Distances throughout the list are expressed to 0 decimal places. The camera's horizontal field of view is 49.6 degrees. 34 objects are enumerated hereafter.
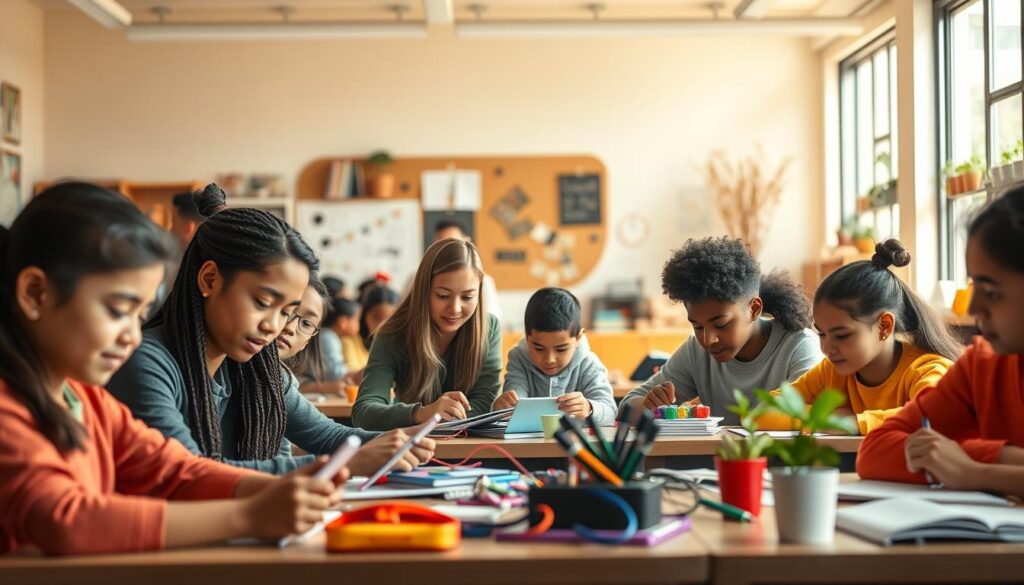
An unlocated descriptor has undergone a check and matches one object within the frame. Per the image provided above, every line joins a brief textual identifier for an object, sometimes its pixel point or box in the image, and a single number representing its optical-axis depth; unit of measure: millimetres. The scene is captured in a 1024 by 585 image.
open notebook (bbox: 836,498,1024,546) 1301
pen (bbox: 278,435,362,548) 1322
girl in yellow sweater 2658
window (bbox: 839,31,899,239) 6777
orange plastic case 1276
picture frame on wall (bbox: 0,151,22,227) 7002
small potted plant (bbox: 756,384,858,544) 1299
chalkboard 7734
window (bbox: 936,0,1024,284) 5430
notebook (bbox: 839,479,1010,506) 1539
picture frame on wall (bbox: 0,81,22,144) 7066
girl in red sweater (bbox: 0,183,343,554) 1245
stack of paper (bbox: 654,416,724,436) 2623
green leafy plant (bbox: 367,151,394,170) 7574
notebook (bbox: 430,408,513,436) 2511
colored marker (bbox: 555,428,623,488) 1370
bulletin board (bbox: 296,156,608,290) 7703
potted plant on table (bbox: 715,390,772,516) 1464
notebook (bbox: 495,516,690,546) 1282
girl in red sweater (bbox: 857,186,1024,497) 1610
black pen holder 1328
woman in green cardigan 3242
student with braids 1845
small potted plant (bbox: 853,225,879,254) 6844
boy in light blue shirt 3336
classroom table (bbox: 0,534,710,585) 1205
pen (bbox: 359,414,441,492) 1676
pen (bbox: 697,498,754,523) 1440
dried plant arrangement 7582
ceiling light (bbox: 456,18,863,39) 6477
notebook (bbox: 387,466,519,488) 1780
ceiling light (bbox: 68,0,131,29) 5930
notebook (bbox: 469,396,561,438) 2625
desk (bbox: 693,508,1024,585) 1224
